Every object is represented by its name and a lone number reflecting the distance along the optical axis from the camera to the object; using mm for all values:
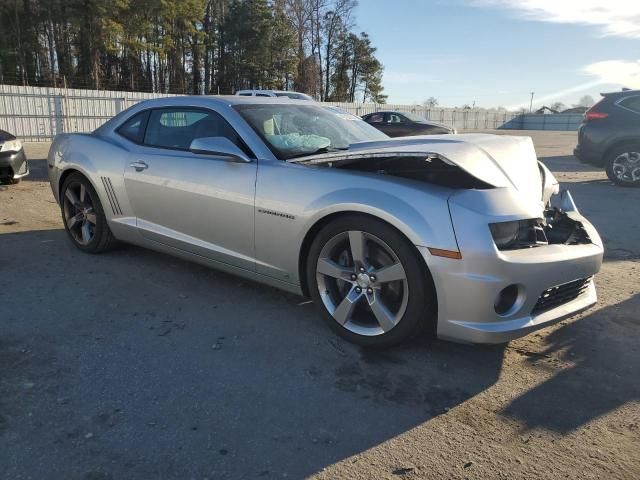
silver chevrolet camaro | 2701
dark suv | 9500
